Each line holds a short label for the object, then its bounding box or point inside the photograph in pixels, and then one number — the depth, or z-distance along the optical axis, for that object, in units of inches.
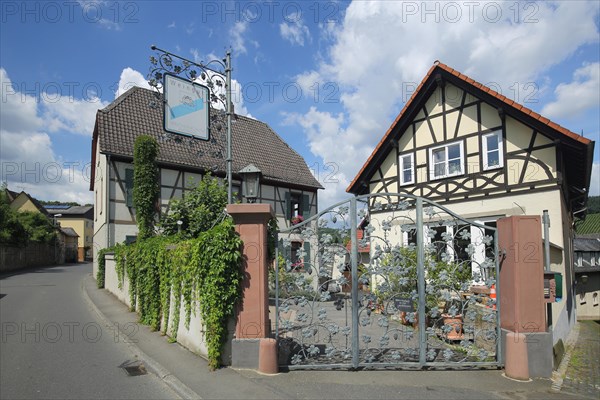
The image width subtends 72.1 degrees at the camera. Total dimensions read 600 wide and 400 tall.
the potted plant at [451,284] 230.2
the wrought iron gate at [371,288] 224.4
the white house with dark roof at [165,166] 743.7
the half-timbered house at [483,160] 417.7
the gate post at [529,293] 216.4
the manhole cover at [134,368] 231.0
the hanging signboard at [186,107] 272.5
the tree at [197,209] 429.7
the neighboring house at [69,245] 2054.6
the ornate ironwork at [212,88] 273.3
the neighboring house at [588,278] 862.5
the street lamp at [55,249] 1797.5
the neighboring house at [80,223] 2559.1
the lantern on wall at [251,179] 266.7
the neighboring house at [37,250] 1289.4
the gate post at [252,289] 218.1
